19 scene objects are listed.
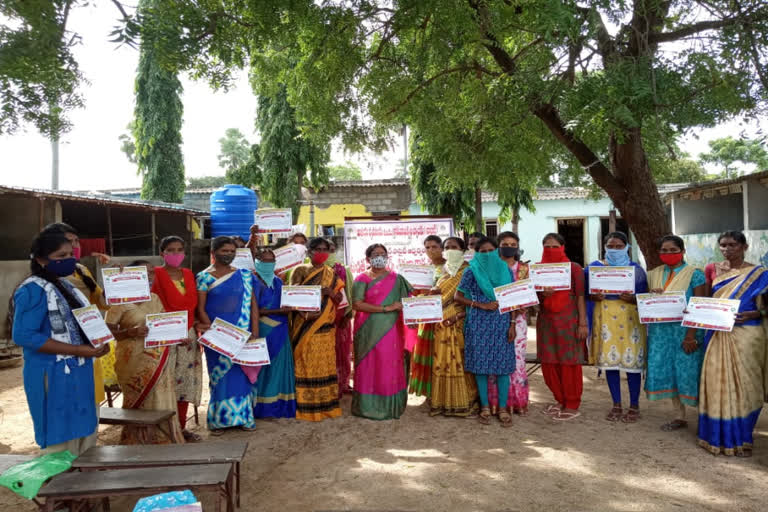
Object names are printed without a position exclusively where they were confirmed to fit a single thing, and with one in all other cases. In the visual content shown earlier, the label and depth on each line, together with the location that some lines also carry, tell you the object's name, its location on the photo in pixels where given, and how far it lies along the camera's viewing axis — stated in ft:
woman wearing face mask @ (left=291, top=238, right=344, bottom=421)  18.28
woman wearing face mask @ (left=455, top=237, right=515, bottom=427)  17.80
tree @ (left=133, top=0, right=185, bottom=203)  65.82
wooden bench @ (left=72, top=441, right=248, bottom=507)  10.45
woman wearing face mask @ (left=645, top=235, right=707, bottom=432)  15.96
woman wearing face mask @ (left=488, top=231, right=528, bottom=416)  18.51
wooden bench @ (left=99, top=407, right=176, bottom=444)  12.92
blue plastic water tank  55.72
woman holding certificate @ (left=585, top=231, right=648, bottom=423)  17.51
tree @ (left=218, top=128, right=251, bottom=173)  183.52
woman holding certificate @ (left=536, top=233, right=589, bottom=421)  18.02
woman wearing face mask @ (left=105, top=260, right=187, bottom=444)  14.23
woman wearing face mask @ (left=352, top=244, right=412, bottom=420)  18.28
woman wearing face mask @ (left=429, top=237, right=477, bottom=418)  18.48
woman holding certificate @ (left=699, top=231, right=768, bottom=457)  14.48
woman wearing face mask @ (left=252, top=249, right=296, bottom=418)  18.21
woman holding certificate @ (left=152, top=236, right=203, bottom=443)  15.67
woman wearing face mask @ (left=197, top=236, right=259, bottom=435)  16.83
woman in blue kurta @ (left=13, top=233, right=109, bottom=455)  10.66
